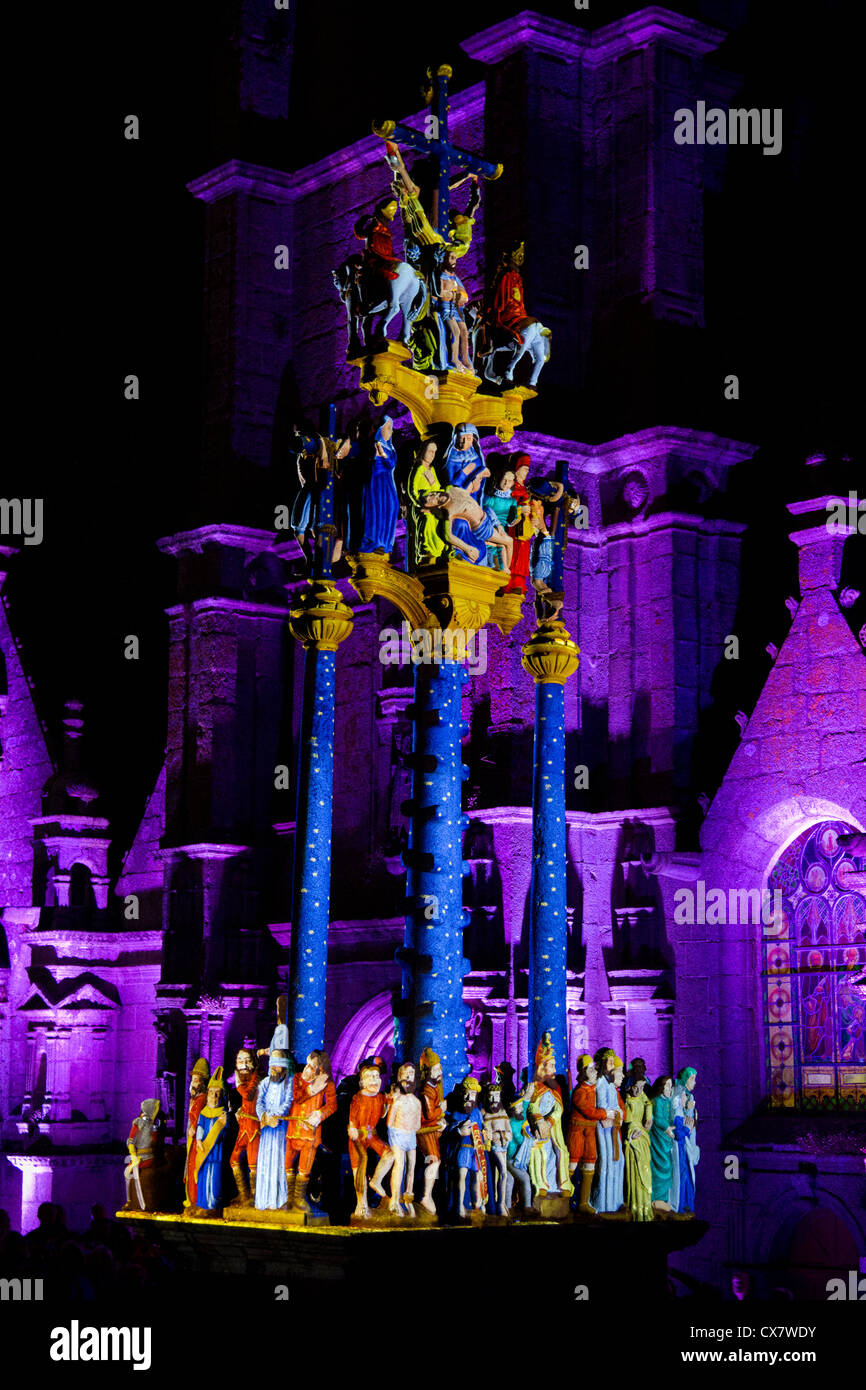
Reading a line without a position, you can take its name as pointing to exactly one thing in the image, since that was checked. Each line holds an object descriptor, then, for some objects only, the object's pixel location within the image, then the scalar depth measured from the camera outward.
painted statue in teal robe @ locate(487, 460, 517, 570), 16.69
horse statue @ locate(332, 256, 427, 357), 15.80
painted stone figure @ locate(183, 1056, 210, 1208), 15.33
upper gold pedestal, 15.80
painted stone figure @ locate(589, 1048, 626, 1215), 15.75
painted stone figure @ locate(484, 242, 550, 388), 16.52
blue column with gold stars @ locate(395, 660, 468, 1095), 15.36
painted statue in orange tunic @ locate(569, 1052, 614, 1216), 15.76
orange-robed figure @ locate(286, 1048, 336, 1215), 14.59
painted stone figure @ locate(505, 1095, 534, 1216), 15.34
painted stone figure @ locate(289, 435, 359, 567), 16.72
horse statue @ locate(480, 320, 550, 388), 16.52
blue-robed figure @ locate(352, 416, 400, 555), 16.12
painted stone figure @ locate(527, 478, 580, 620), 17.41
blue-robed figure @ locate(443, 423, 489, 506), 16.03
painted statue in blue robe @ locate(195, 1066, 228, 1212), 15.19
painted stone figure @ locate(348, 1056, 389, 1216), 14.45
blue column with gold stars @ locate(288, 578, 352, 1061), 16.25
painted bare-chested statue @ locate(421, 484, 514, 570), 15.90
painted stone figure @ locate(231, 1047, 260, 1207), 14.74
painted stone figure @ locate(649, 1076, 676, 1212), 16.09
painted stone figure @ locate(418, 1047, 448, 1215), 14.66
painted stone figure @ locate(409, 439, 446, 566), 15.95
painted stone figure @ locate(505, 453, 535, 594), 16.92
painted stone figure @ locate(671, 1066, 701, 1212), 16.36
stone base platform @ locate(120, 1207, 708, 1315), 13.91
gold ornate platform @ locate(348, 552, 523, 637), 15.91
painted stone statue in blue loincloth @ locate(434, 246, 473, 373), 16.16
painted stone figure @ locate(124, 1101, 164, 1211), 15.84
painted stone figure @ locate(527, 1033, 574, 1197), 15.45
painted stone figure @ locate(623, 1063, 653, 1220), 15.86
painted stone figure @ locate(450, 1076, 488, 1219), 14.68
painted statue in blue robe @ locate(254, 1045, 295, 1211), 14.54
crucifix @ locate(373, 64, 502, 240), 16.02
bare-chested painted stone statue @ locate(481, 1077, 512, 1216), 15.14
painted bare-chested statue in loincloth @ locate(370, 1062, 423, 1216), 14.43
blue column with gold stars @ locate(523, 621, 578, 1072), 16.45
